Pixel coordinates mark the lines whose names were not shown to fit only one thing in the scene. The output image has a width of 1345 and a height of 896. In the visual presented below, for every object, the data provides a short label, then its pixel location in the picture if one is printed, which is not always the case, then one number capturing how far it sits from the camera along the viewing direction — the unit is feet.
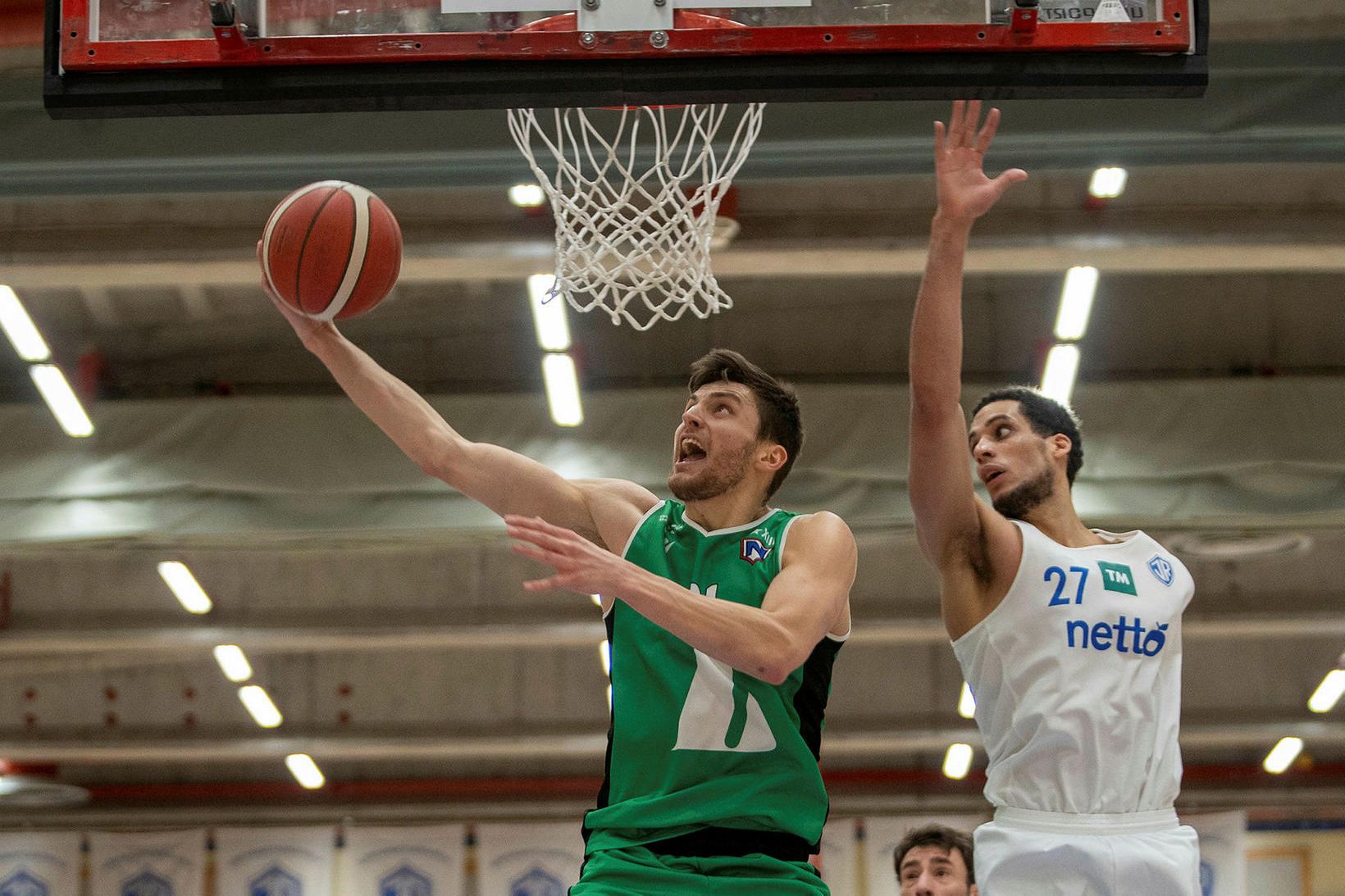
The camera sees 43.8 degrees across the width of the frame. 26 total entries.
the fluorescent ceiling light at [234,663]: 49.03
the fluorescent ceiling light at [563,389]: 33.65
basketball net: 16.66
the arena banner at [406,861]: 53.67
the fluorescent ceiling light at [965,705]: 50.34
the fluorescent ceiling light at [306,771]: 55.48
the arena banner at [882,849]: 53.06
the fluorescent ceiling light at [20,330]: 34.47
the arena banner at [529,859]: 53.42
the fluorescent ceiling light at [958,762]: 54.75
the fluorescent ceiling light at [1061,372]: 34.76
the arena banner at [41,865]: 55.36
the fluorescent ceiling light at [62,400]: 35.19
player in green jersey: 11.81
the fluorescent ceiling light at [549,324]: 34.04
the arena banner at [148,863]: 54.85
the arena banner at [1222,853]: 50.19
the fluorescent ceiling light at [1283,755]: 54.44
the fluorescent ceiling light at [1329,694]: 50.12
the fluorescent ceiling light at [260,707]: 52.47
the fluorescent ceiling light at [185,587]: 44.14
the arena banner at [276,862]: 54.34
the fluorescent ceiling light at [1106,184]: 29.99
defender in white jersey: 13.34
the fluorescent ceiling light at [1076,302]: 32.63
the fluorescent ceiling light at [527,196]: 29.25
